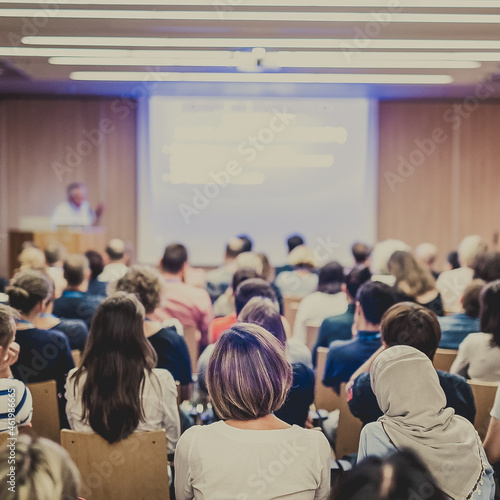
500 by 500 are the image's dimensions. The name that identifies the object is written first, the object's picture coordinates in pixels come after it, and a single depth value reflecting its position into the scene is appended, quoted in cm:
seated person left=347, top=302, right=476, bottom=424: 255
